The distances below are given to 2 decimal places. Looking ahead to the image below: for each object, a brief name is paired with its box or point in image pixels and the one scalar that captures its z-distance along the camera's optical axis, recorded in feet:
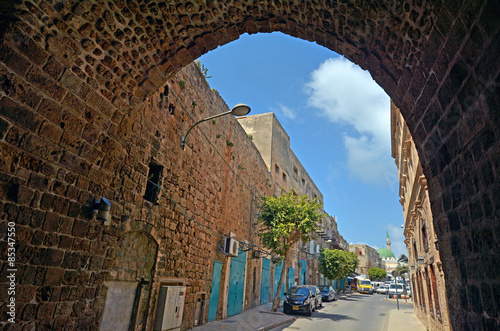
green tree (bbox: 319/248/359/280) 98.22
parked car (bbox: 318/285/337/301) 77.71
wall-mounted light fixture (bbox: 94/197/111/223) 14.77
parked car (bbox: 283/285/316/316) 47.75
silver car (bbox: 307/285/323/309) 56.46
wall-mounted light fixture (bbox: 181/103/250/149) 24.97
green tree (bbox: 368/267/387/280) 206.39
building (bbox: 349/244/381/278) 238.89
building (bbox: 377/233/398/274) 325.01
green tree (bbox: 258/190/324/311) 49.68
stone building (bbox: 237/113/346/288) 70.44
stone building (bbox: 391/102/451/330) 26.71
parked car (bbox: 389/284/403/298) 118.66
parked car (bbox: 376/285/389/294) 140.47
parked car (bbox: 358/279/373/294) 146.20
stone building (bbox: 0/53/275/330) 11.54
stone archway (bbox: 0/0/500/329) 8.13
